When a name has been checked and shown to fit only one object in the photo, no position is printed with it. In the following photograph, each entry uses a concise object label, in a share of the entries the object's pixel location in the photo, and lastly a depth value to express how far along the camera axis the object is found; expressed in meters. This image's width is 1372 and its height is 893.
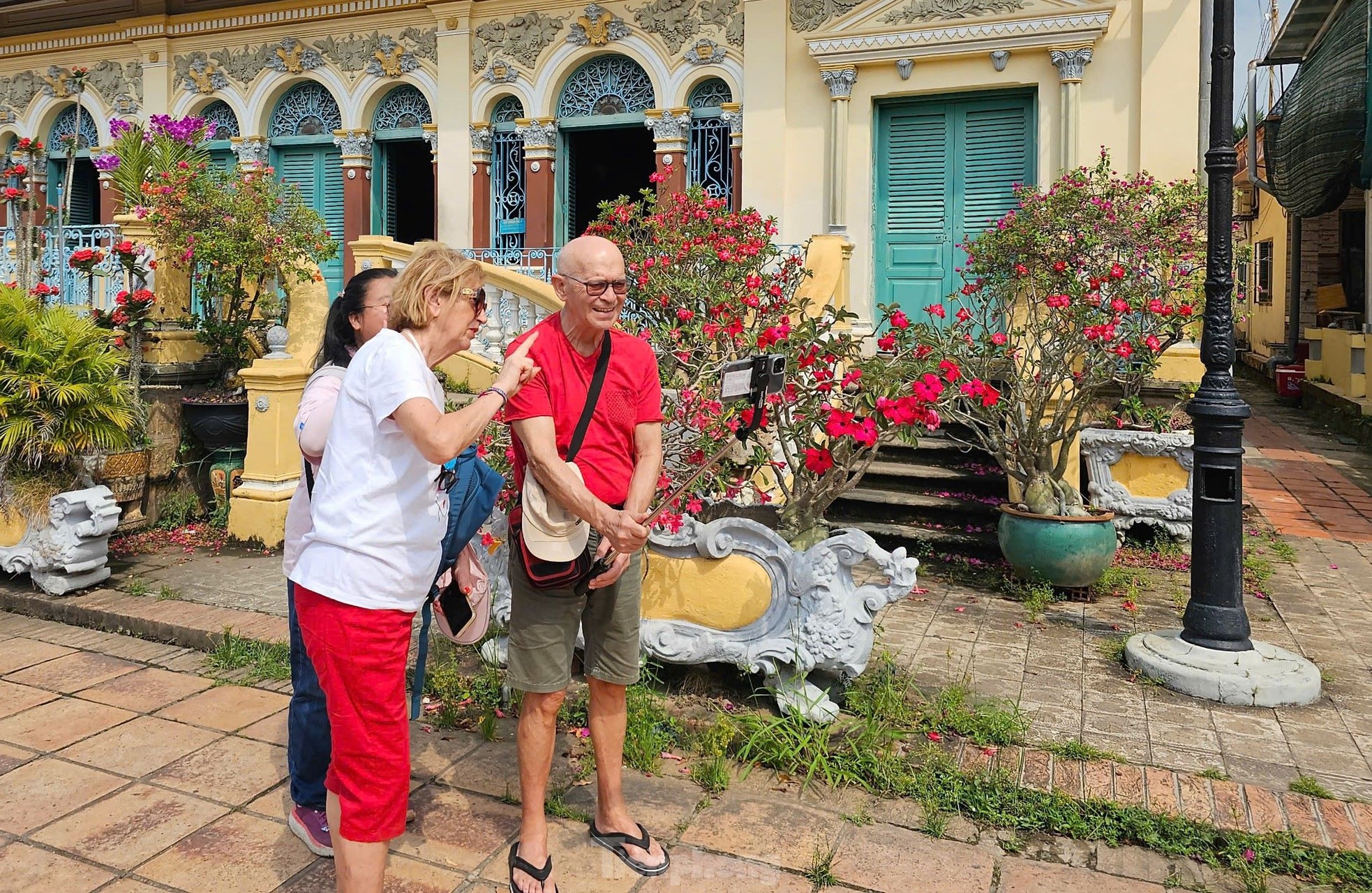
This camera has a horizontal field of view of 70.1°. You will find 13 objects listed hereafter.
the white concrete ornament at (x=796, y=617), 3.78
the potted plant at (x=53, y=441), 5.45
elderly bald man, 2.69
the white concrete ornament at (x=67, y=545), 5.43
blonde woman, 2.32
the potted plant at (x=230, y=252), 7.44
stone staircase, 6.68
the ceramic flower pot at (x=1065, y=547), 5.62
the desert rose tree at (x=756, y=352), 4.33
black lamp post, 4.37
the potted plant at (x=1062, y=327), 5.73
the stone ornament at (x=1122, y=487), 6.75
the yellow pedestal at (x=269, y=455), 6.72
